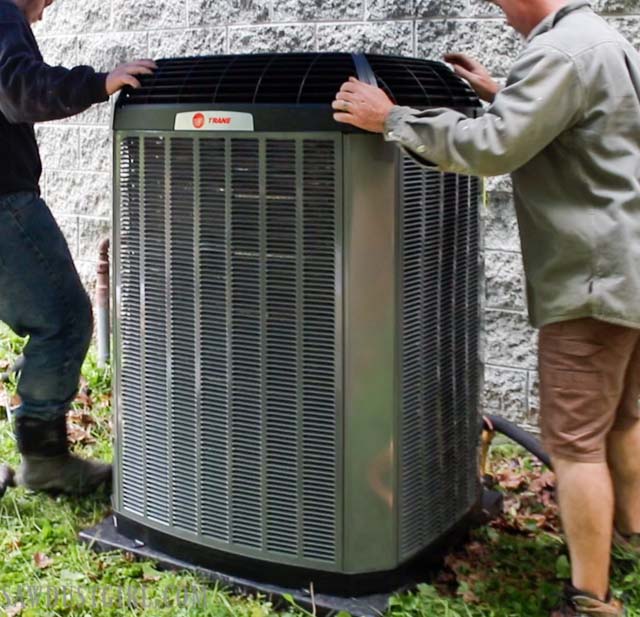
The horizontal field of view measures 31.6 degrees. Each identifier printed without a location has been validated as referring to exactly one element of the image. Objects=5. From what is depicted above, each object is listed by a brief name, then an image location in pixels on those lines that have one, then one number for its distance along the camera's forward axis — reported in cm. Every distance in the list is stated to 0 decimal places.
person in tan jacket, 298
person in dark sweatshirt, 381
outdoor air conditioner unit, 324
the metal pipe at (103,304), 596
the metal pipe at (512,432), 422
